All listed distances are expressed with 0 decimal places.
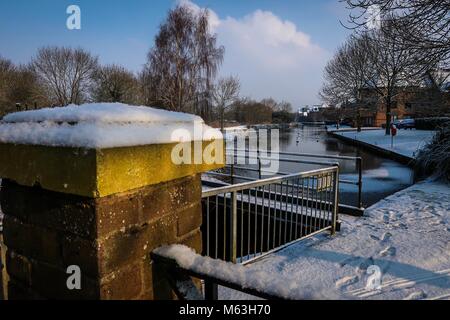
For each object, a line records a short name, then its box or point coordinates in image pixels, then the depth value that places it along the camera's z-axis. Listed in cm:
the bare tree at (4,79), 3020
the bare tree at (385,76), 2442
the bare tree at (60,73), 3253
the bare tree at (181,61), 2341
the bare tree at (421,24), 640
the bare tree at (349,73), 2744
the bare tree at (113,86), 3453
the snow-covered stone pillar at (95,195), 106
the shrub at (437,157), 849
